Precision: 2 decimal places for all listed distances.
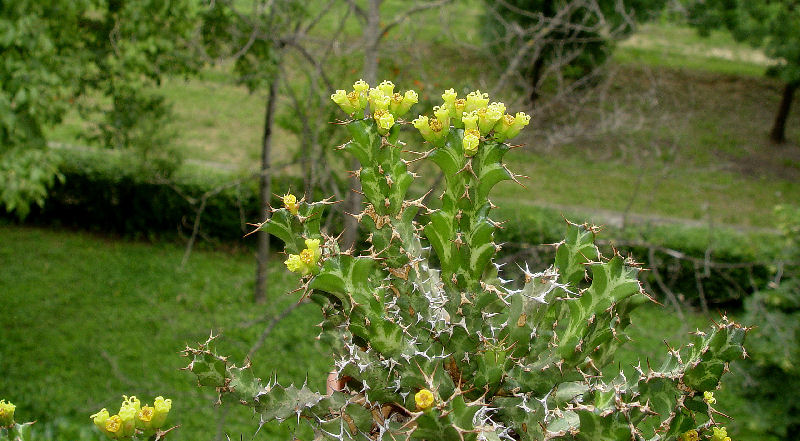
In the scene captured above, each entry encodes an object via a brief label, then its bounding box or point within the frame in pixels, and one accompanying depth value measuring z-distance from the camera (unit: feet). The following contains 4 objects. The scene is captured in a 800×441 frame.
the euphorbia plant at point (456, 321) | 1.57
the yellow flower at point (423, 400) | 1.45
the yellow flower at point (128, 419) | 1.47
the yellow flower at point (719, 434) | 1.58
